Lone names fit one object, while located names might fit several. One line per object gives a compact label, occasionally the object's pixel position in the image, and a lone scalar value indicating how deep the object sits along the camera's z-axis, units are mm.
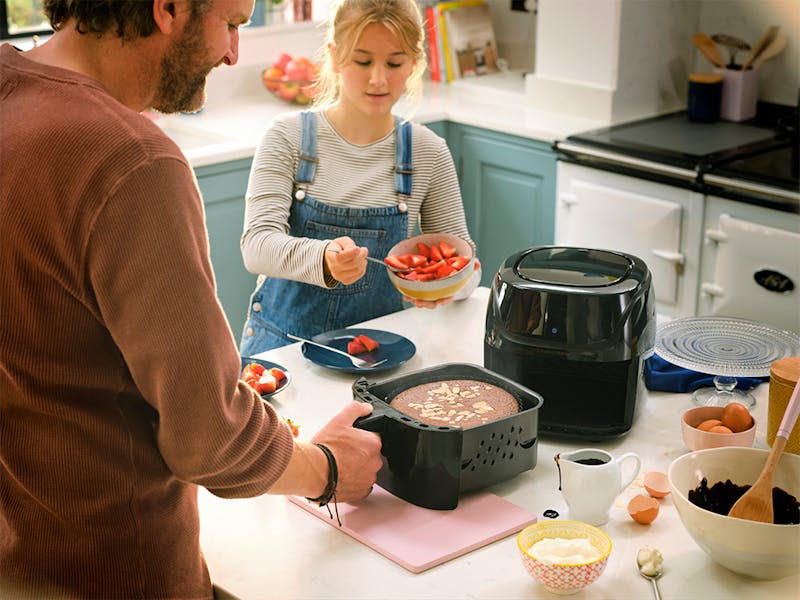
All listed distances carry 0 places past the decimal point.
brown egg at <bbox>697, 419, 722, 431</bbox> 1590
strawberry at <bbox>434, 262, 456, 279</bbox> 1981
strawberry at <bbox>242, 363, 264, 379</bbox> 1834
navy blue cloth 1822
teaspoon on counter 1296
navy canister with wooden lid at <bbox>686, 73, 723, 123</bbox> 3424
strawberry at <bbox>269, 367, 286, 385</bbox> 1825
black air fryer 1617
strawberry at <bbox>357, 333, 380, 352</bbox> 1962
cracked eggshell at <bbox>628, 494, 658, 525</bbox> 1416
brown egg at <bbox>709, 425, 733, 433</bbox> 1578
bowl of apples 3783
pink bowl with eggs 1559
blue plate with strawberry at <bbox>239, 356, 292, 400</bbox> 1783
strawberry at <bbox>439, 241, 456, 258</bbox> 2043
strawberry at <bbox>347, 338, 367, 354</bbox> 1953
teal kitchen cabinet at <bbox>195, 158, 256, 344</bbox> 3123
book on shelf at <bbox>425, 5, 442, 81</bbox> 4039
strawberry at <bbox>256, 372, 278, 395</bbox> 1779
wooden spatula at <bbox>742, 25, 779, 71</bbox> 3428
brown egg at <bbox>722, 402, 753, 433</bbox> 1588
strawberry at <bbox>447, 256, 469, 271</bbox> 1993
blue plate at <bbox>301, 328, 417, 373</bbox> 1899
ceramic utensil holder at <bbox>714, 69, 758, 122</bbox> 3428
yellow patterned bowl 1249
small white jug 1398
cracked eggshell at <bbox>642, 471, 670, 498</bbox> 1487
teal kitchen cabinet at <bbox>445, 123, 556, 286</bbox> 3422
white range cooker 2828
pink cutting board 1354
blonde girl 2148
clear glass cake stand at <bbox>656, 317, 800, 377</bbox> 1764
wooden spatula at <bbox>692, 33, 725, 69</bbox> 3494
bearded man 1086
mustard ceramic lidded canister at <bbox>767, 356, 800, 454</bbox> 1549
